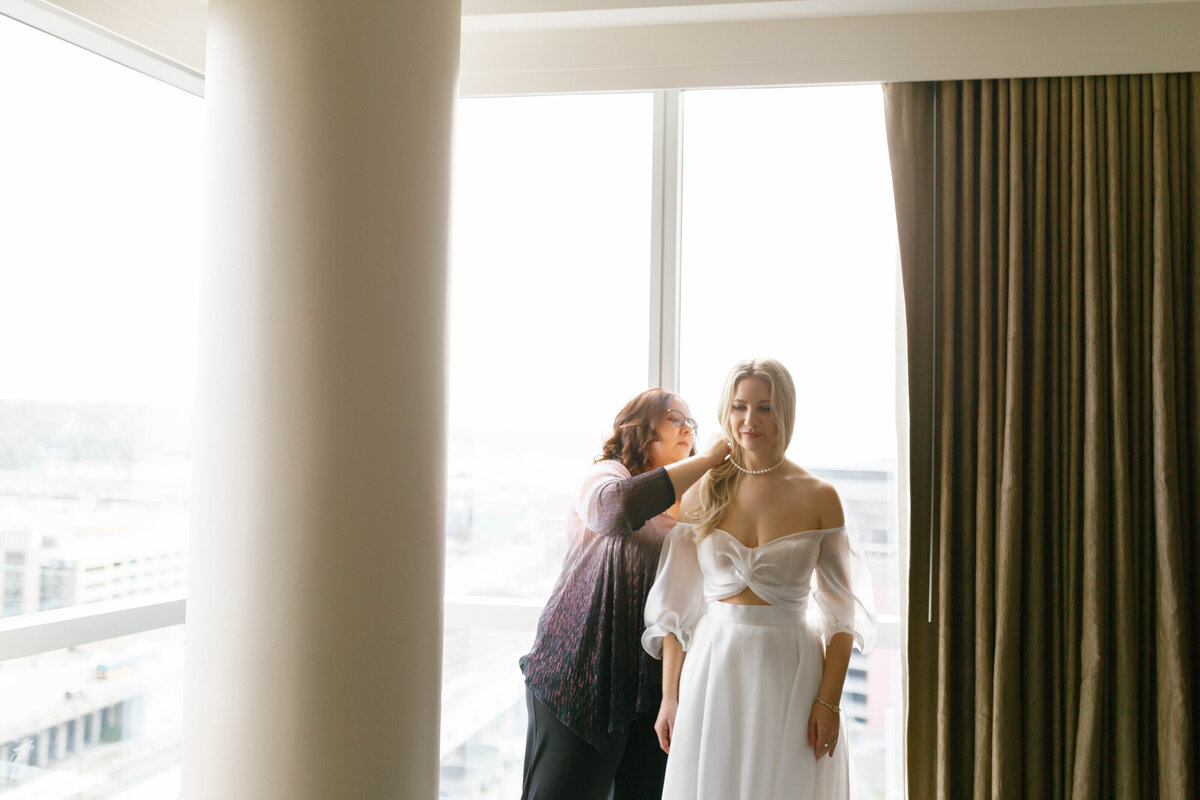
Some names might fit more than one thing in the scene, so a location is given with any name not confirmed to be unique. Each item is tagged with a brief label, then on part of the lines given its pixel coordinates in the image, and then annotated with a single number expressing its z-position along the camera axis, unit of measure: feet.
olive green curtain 7.09
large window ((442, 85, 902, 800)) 8.45
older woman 6.84
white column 5.07
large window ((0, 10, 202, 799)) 6.76
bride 6.26
